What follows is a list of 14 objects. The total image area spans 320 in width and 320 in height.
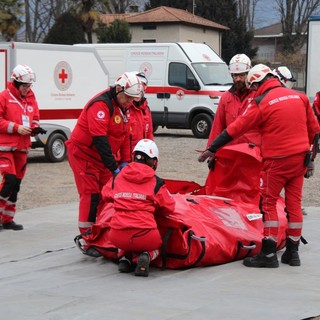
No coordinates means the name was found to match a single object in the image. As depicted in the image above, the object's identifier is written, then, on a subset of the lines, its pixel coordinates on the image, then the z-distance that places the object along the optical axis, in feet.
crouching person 23.70
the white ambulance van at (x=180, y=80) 77.15
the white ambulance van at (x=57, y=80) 54.08
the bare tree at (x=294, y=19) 225.97
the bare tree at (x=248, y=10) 256.93
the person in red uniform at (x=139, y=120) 29.04
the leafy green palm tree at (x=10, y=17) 132.36
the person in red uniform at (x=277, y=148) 25.29
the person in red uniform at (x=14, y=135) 31.53
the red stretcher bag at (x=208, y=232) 24.58
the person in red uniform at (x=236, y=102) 29.58
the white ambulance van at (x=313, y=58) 71.41
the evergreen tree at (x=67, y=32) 150.30
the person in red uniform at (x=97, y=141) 26.78
